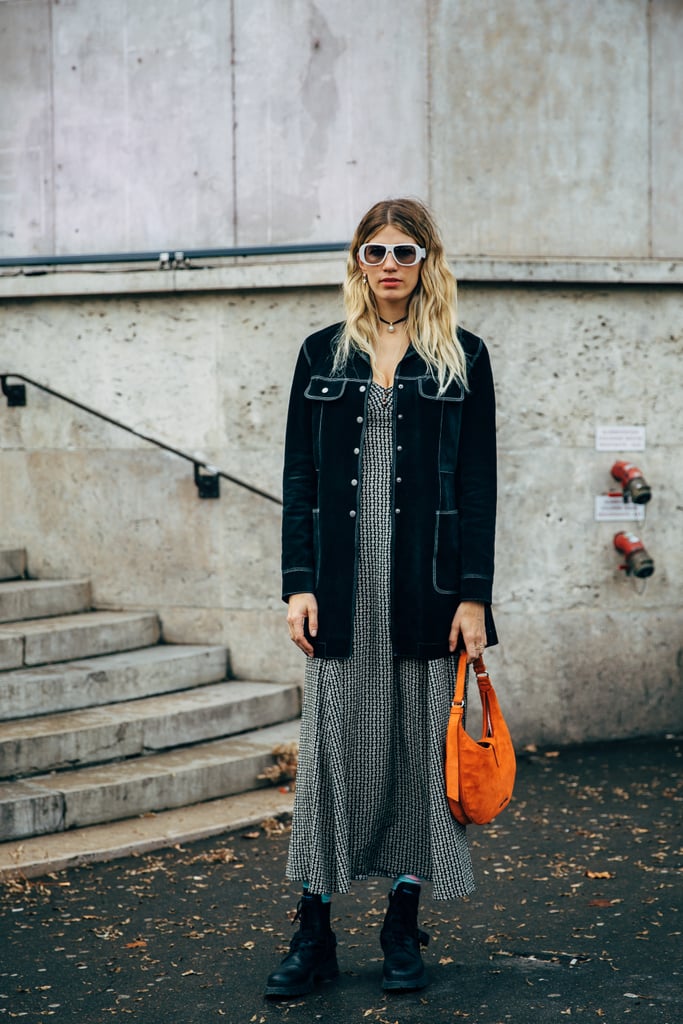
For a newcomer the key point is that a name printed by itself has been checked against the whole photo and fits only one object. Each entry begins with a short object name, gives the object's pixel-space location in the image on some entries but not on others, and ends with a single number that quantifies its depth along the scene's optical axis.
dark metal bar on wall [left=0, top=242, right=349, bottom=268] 7.59
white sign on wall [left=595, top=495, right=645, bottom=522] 7.69
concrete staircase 6.03
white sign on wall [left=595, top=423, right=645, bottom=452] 7.67
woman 3.88
